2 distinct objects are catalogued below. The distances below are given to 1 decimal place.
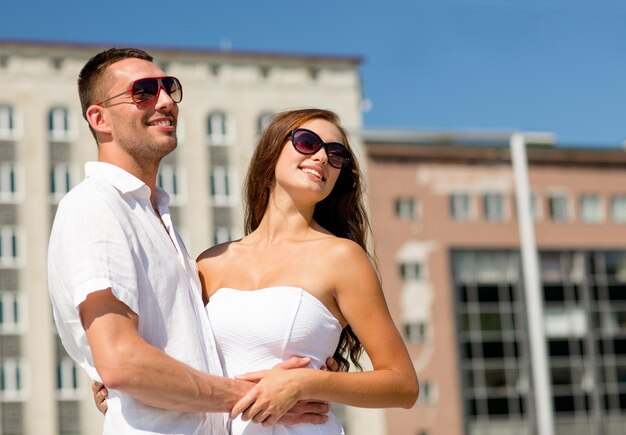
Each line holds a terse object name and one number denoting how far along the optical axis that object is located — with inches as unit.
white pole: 869.2
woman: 159.5
